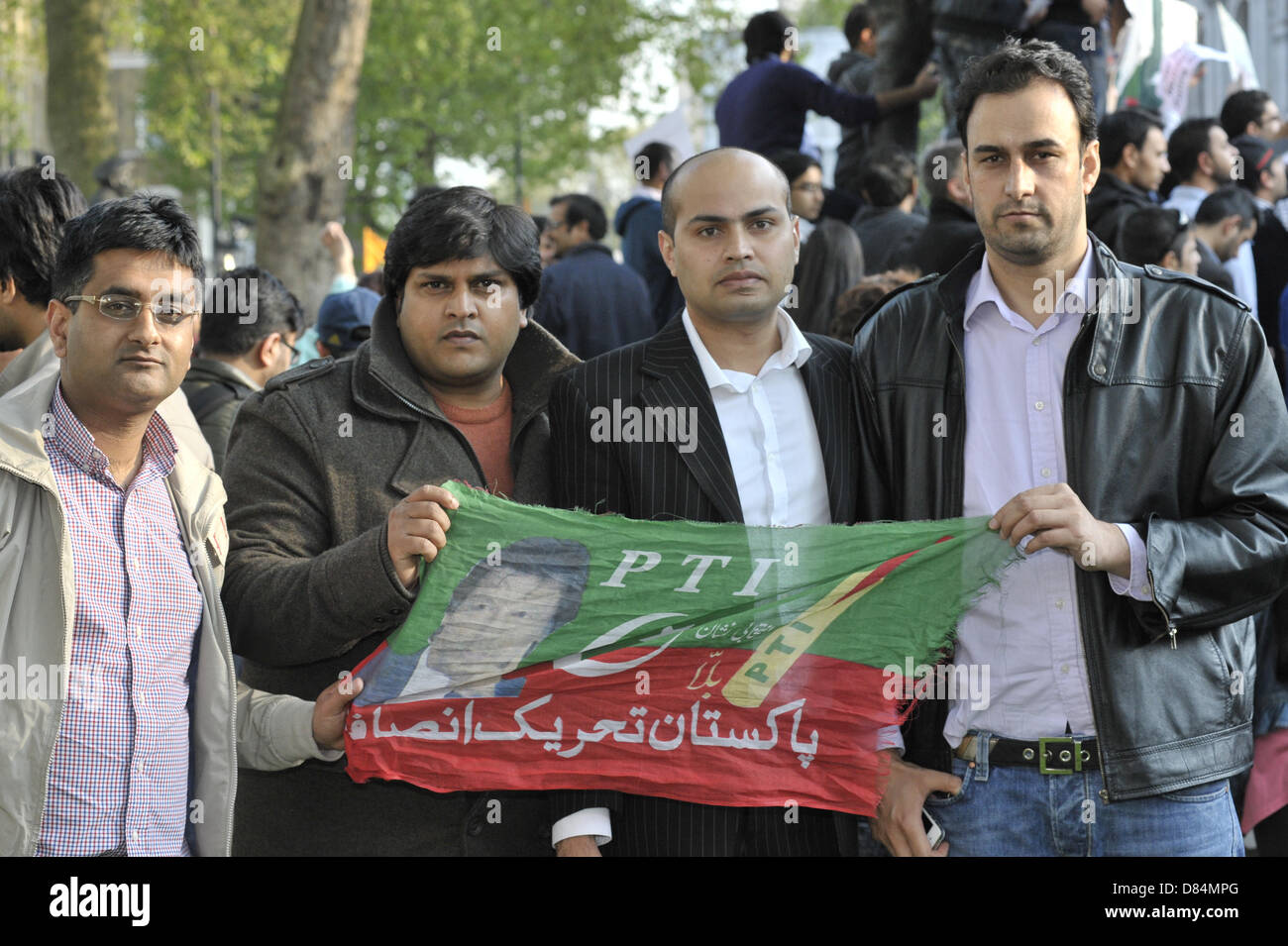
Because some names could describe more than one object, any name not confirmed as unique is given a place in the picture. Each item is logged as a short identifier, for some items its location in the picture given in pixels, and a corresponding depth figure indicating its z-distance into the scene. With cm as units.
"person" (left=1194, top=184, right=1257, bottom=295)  799
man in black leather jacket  335
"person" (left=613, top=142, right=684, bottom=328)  940
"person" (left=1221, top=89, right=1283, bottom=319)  988
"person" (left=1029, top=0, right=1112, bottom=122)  875
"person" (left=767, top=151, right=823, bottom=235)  862
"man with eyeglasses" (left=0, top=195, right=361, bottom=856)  321
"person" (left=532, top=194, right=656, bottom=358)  870
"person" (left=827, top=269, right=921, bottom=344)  619
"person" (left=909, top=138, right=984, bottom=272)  702
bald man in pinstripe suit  365
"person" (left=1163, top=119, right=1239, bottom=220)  873
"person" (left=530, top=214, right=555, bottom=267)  1111
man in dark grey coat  385
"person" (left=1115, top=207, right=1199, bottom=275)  669
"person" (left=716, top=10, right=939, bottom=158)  905
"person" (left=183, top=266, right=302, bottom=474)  596
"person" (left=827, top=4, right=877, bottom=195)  1088
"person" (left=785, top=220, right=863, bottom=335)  777
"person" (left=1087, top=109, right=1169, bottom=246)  740
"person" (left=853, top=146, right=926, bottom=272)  859
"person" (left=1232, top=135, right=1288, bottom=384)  899
